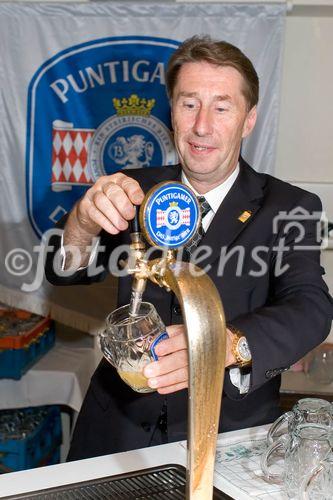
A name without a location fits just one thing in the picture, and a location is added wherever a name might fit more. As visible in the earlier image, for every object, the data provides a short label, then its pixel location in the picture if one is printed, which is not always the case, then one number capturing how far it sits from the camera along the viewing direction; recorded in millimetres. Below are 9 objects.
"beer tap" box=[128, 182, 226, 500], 933
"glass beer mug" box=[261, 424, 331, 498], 1242
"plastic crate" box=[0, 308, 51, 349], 3141
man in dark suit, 1741
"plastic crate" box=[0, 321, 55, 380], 3141
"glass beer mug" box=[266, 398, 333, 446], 1289
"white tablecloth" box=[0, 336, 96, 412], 3197
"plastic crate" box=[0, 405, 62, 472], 3080
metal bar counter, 1362
